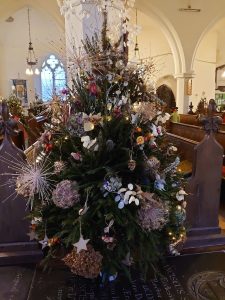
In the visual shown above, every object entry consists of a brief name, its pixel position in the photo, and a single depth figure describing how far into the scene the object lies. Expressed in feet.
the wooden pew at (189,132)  11.91
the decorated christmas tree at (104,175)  4.90
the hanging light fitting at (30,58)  39.71
